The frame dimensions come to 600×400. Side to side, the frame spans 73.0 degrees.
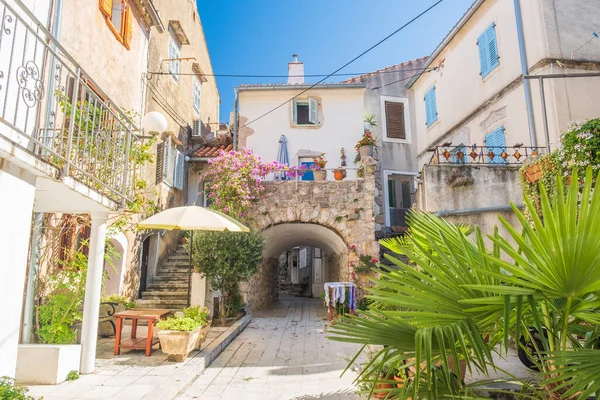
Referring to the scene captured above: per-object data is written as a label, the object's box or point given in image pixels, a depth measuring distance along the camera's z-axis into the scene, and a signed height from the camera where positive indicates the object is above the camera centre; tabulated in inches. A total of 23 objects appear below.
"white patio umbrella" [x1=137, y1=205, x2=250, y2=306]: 275.7 +35.2
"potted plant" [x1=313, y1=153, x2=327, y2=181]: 474.6 +114.8
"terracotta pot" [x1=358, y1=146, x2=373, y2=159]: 497.7 +145.3
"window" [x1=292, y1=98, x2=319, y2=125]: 585.3 +230.3
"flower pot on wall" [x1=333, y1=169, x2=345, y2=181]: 487.8 +115.4
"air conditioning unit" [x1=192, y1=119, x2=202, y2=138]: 584.7 +205.3
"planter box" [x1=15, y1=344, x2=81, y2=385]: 178.9 -40.0
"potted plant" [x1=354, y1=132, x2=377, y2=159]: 498.3 +153.0
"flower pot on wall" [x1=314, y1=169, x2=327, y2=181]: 474.6 +112.1
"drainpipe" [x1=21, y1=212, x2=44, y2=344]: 196.9 -2.8
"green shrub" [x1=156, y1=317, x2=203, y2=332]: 229.5 -29.6
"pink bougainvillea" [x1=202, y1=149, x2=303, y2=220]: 440.8 +101.4
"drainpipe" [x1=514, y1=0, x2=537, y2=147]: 406.0 +203.3
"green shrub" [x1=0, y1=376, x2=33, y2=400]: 120.6 -35.5
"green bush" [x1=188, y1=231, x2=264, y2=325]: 356.2 +12.2
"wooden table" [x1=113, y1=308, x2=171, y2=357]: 232.8 -33.6
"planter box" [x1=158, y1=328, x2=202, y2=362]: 224.5 -39.1
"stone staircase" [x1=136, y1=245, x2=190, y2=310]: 407.8 -15.6
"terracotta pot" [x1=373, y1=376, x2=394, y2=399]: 165.0 -47.9
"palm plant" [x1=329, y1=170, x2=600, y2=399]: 76.1 -5.7
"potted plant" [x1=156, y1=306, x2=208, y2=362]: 224.8 -35.0
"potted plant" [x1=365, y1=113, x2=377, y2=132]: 634.8 +231.9
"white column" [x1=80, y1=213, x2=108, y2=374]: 198.5 -10.1
